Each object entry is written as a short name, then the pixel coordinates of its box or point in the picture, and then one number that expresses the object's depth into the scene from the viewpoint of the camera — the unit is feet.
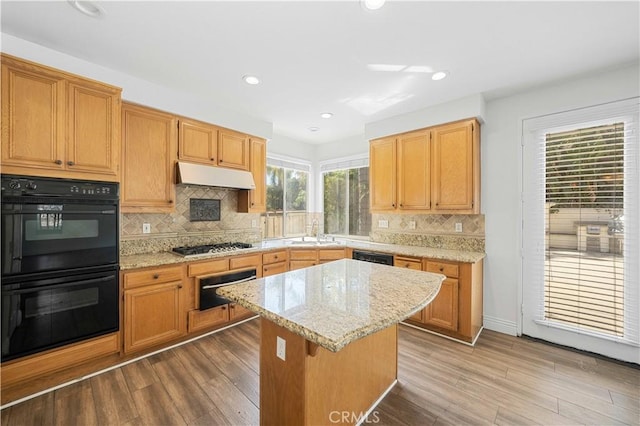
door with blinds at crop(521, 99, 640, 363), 7.87
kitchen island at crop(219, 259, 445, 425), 3.72
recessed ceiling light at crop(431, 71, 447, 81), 8.24
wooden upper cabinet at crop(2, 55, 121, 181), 6.12
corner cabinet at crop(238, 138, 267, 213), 12.02
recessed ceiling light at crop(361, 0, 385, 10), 5.35
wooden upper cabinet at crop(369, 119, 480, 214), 9.91
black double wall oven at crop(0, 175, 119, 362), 5.99
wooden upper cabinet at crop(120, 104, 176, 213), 8.55
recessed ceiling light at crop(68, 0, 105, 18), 5.52
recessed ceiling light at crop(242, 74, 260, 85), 8.52
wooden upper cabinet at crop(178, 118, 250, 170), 9.88
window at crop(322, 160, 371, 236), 15.03
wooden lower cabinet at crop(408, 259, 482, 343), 9.02
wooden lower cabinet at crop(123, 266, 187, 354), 7.72
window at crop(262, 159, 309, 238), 14.93
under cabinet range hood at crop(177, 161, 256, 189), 9.52
